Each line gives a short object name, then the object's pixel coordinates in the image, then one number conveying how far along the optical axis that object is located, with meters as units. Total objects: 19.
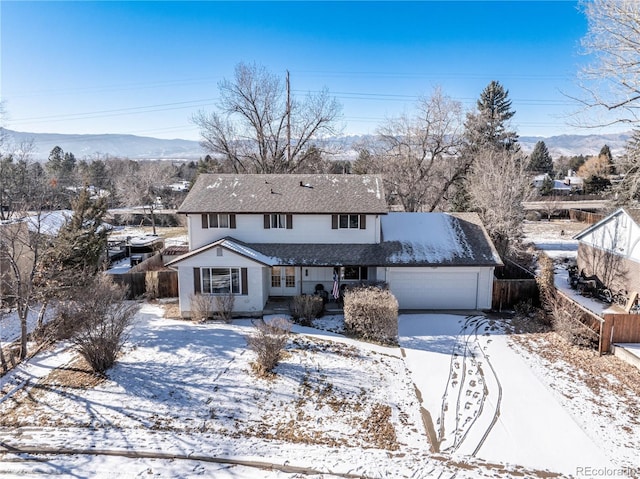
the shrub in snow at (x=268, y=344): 12.48
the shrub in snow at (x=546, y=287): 17.39
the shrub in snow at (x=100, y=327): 12.45
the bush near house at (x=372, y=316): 15.13
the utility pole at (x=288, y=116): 34.81
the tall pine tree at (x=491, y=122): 35.03
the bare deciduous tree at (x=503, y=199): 25.12
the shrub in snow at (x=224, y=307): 17.27
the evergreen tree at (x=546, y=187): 58.60
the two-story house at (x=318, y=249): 17.83
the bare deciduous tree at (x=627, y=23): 13.13
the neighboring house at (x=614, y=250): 19.00
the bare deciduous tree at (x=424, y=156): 30.84
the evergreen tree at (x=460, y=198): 32.03
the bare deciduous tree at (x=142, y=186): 46.97
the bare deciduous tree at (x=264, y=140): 34.44
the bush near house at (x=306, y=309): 16.97
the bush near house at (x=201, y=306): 17.20
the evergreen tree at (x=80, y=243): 16.73
